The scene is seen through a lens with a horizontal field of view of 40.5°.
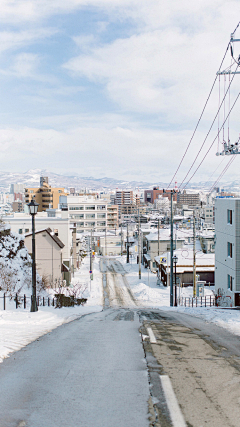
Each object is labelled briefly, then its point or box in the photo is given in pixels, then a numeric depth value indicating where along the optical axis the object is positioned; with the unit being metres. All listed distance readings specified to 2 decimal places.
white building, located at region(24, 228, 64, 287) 37.78
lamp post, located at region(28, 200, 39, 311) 14.75
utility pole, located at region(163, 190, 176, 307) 24.49
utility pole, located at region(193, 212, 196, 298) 33.24
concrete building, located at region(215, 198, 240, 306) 26.88
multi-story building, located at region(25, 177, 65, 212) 143.12
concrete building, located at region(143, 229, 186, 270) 56.42
